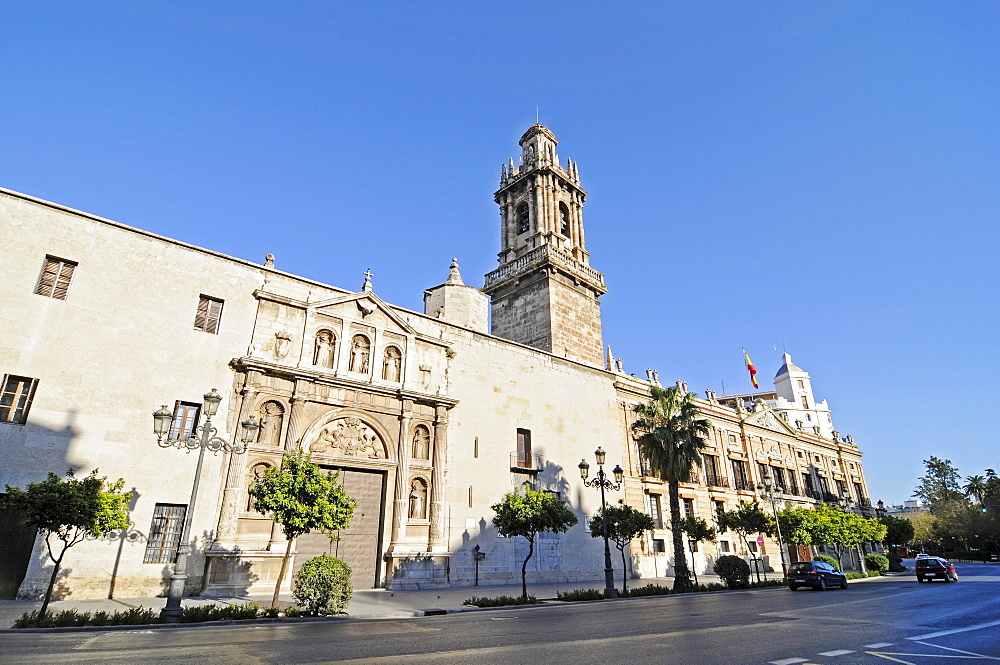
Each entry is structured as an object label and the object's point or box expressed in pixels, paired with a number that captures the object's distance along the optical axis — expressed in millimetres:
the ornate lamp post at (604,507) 19781
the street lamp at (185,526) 11373
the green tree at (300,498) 14172
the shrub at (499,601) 16328
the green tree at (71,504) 11828
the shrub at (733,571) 25109
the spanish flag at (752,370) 58256
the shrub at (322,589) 13070
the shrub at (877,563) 40247
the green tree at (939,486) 77000
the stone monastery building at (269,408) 15930
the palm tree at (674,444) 24906
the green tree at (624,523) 22906
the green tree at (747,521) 31109
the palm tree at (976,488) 76250
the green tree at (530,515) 19016
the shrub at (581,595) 18562
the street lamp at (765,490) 42891
